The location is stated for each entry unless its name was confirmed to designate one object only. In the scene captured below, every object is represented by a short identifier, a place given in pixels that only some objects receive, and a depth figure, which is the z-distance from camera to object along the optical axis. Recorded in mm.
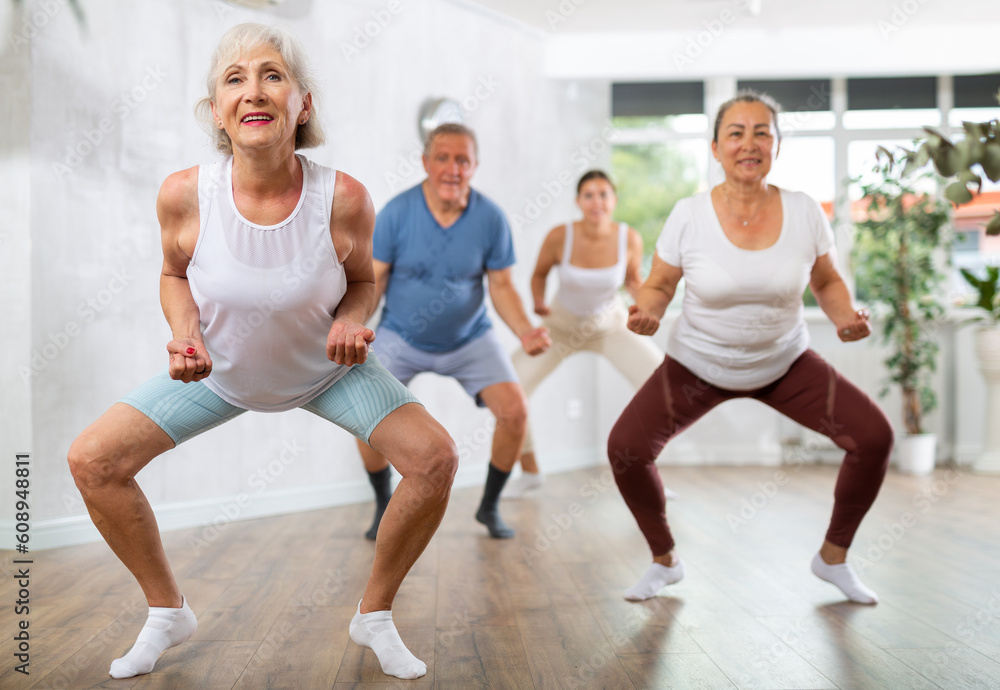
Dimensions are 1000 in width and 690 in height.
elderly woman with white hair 1668
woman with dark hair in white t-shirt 2268
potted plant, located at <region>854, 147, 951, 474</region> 4969
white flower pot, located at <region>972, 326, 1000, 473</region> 4906
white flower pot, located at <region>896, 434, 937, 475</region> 4957
